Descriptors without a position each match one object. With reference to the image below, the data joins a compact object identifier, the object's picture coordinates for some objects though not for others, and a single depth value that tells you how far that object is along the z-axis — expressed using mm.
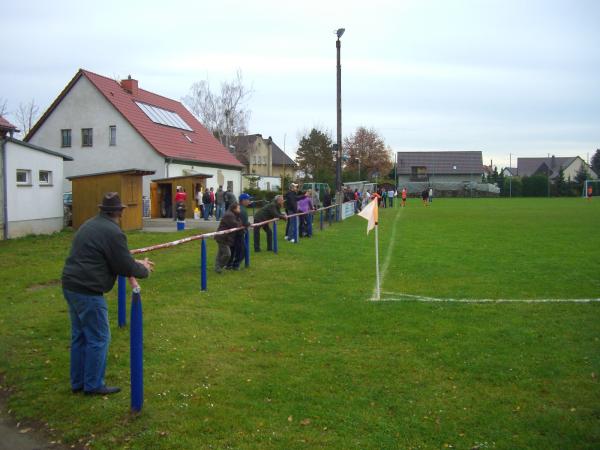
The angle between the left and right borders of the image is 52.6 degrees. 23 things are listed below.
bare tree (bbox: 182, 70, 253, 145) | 59062
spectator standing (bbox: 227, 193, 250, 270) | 12719
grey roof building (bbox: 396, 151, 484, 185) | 95625
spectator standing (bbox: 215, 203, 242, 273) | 12344
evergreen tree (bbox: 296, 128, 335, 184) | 83875
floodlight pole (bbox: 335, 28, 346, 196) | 30253
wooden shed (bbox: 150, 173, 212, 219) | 31328
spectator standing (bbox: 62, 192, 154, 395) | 5254
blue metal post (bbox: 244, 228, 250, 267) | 13188
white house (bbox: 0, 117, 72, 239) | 20141
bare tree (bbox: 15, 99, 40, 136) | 61244
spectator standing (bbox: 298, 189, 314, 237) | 20547
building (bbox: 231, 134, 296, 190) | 63719
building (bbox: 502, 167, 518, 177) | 143000
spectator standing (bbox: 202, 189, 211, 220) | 29381
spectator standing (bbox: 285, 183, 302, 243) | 18814
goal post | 72956
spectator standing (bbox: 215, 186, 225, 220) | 28516
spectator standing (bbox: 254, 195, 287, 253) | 16125
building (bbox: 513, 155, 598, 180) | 121062
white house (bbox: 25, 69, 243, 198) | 33094
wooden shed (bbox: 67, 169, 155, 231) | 23297
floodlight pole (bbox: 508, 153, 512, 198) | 78000
